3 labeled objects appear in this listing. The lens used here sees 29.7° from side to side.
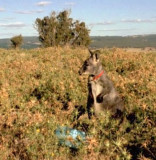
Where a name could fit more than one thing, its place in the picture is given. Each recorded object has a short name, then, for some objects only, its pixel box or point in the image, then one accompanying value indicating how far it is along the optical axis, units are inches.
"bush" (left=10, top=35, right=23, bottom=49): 2903.5
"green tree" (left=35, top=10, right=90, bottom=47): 2322.5
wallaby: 286.5
